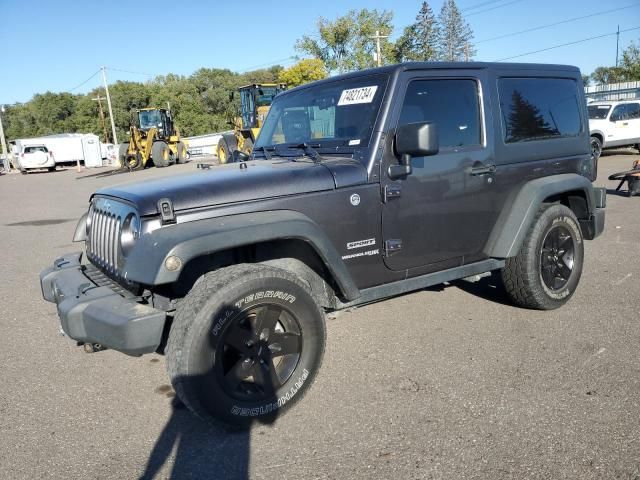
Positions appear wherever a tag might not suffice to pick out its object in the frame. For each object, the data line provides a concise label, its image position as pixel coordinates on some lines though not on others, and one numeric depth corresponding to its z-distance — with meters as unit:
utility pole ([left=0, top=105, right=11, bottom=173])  40.14
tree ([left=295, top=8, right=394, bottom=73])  48.16
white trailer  35.81
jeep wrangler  2.63
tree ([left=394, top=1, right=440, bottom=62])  51.56
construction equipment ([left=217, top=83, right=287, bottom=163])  20.55
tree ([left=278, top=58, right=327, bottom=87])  44.56
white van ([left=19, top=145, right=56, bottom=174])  32.44
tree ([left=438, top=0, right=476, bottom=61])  59.31
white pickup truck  16.34
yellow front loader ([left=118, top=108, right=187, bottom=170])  25.07
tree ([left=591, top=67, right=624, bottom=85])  43.50
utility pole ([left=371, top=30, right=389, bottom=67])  36.58
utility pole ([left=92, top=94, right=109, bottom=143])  61.19
